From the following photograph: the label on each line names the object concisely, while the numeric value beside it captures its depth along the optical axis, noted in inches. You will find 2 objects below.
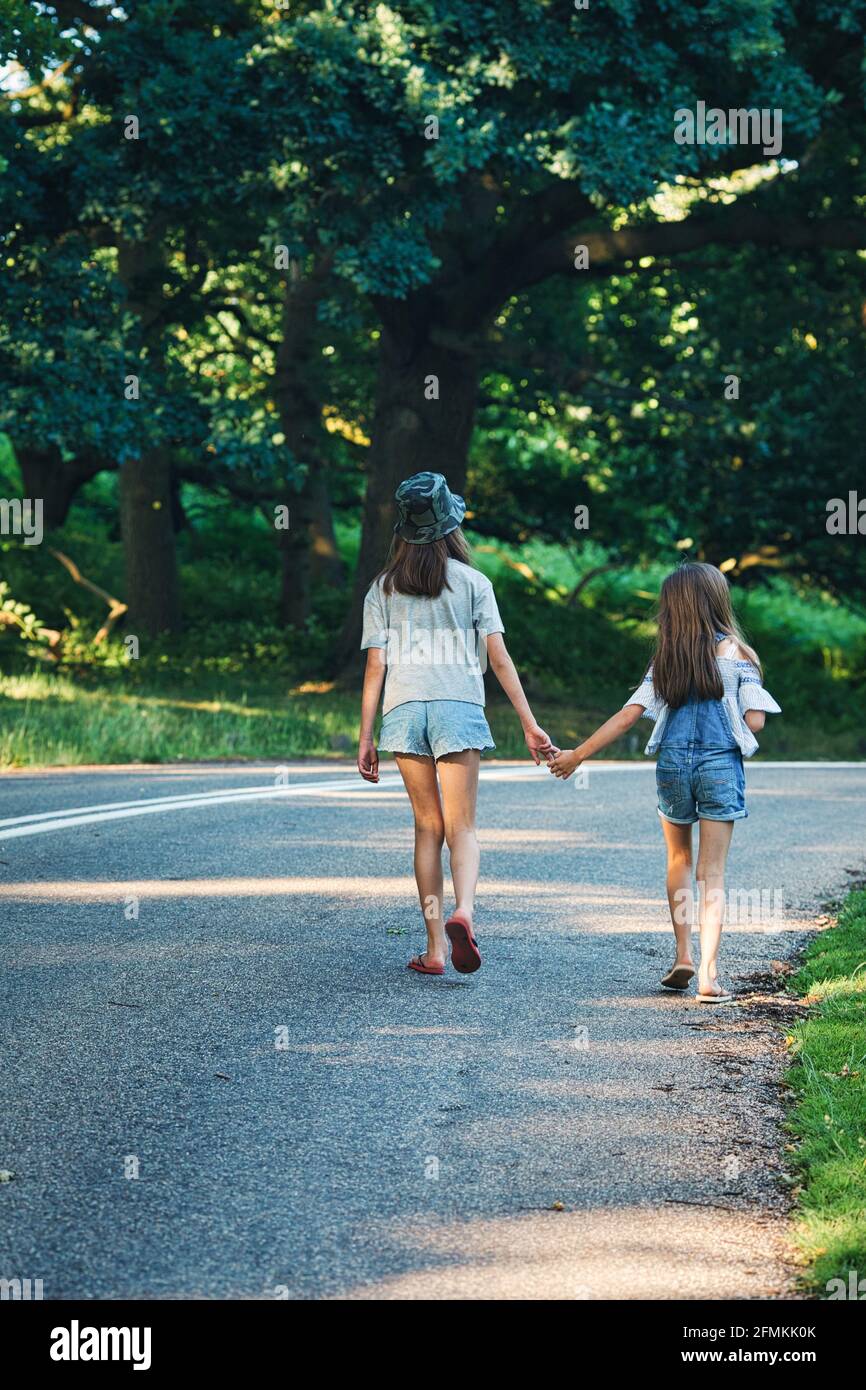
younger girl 266.2
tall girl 273.9
